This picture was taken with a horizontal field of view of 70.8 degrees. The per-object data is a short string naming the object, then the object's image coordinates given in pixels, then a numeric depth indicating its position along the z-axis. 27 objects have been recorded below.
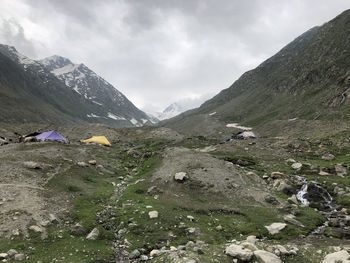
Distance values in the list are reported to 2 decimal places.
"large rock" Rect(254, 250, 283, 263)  13.59
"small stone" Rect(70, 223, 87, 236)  17.80
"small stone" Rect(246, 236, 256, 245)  17.69
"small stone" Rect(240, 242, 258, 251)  15.16
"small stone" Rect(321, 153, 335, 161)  47.41
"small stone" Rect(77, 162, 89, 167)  37.14
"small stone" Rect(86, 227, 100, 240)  17.30
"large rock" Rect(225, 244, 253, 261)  13.70
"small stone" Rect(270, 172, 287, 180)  36.25
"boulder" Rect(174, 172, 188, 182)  32.04
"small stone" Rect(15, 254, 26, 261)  13.84
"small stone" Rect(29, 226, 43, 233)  17.06
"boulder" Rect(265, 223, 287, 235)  20.41
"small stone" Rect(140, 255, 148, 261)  15.61
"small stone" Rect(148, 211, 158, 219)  21.44
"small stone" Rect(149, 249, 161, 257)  15.96
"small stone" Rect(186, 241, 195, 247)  16.94
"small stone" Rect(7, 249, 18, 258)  14.03
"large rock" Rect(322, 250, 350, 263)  13.52
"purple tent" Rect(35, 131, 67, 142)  59.26
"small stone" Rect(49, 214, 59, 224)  18.89
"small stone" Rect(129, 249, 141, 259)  15.86
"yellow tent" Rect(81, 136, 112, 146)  67.94
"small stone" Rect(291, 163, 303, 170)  41.74
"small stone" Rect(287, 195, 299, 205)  27.87
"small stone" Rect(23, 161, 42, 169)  30.70
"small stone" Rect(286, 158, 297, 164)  45.78
